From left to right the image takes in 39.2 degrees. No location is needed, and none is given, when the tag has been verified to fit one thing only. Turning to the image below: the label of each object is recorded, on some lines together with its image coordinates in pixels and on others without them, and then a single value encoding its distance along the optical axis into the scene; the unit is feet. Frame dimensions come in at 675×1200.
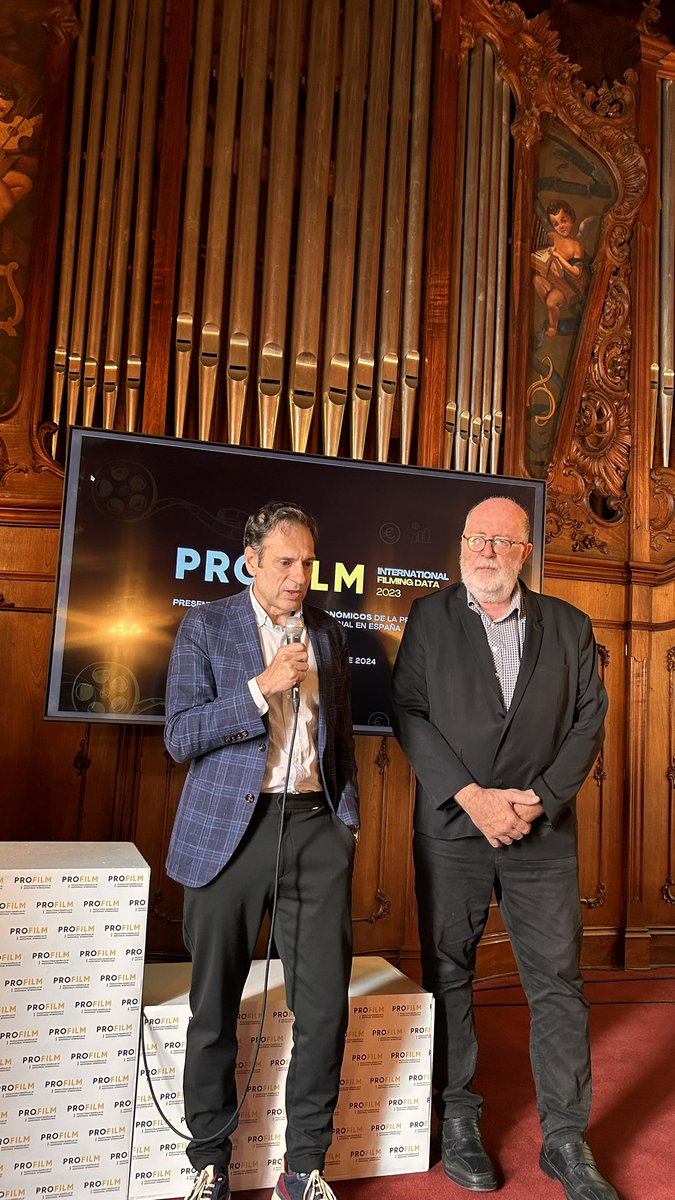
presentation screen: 11.43
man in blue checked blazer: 6.80
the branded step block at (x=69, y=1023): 7.00
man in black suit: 7.72
